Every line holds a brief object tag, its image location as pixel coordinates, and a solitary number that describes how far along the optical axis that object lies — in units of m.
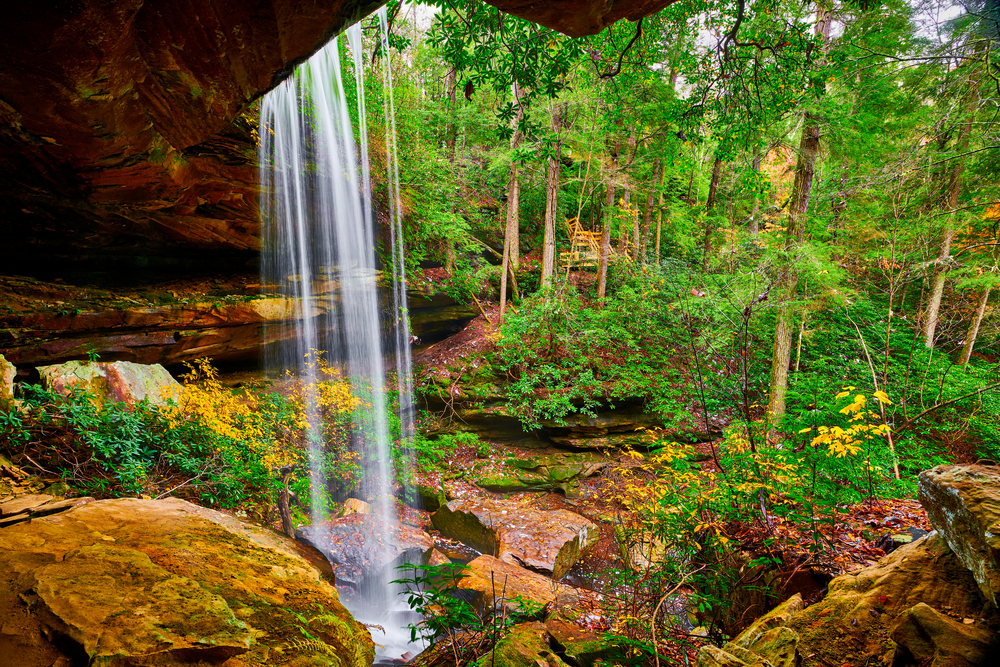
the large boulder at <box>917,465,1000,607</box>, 1.78
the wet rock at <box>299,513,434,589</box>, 6.63
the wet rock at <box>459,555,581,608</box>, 5.17
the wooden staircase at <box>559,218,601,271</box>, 12.16
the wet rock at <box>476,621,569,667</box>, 2.62
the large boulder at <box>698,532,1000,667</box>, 1.77
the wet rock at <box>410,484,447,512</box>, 8.60
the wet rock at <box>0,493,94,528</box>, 2.62
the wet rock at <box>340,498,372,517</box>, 8.10
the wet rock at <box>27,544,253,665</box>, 1.62
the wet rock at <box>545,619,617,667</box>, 3.30
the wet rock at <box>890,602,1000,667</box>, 1.63
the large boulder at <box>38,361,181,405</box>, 5.32
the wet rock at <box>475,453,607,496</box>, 8.95
